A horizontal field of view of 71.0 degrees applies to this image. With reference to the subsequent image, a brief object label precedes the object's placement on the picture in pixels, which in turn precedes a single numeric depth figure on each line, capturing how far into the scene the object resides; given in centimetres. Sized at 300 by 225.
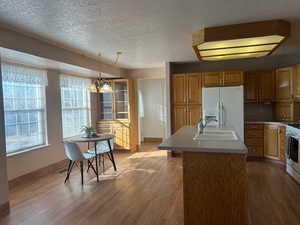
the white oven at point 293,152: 348
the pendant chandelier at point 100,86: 385
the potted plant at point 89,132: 404
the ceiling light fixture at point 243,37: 272
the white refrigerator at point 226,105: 466
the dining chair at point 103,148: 419
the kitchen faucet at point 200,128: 304
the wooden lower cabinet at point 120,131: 596
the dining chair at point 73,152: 361
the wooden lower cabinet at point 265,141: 438
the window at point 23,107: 365
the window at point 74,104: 500
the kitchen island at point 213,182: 211
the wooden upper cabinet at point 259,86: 488
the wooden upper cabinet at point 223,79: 485
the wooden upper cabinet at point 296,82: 414
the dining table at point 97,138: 379
